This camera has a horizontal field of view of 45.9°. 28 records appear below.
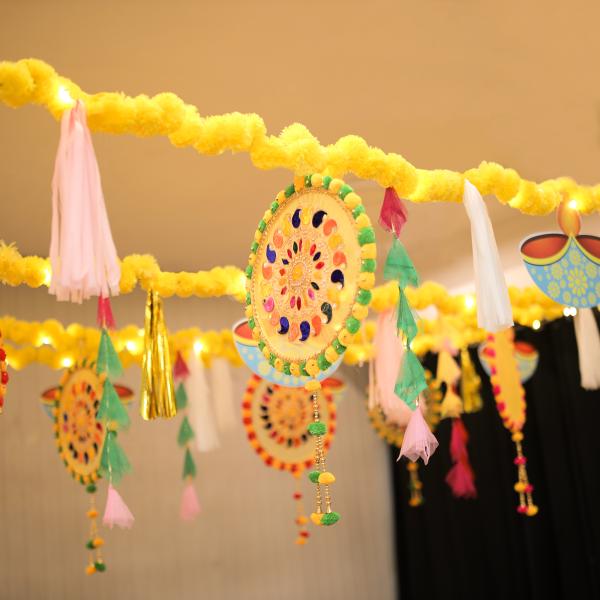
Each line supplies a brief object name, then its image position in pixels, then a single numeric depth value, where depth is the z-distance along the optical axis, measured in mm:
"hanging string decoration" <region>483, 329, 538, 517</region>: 3656
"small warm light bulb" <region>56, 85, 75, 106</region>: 1753
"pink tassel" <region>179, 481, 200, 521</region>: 3855
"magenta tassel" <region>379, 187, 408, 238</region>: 2230
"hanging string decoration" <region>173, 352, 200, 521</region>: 3760
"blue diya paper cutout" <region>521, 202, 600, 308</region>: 2623
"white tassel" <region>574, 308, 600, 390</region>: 3234
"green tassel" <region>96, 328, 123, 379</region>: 2688
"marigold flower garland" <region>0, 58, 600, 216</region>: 1706
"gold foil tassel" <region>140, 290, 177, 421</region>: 2396
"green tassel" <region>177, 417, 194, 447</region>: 3801
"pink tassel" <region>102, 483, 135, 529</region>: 2693
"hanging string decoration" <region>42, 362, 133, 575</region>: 3383
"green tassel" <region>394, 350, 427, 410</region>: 2096
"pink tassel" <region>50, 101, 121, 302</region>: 1685
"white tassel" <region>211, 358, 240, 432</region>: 3828
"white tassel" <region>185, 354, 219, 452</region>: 3506
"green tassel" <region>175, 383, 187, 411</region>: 3764
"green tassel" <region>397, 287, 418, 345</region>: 2156
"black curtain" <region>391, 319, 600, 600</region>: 4605
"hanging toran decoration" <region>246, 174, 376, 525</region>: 1855
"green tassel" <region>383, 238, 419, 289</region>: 2162
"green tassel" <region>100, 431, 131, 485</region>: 2833
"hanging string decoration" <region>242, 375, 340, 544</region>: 4141
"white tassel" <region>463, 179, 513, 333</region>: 2191
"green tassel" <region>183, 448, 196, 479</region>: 4000
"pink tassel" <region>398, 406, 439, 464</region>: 2059
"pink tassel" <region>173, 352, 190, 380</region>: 3750
